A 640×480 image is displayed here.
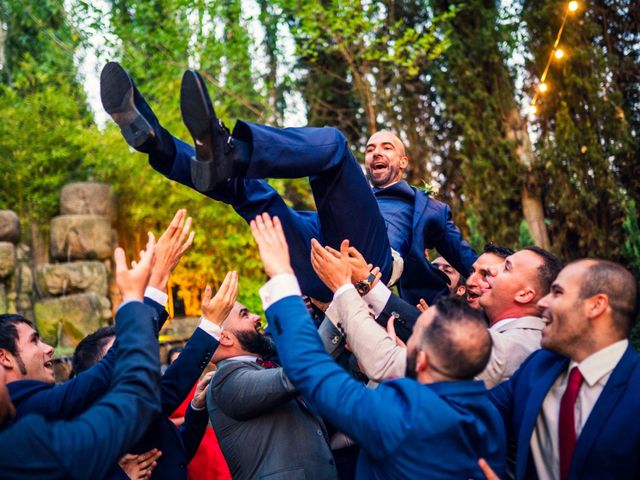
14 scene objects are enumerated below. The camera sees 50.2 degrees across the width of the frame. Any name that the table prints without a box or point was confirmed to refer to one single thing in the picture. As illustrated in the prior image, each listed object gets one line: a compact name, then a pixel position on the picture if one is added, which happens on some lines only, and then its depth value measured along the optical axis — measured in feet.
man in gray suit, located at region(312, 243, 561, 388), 7.66
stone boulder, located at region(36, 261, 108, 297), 47.03
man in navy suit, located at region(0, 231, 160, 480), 5.76
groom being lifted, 8.34
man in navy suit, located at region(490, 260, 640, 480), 6.86
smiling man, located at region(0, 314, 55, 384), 8.26
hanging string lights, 37.37
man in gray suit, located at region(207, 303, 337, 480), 9.26
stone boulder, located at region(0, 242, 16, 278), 40.73
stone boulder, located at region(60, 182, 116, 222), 51.01
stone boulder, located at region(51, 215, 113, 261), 49.49
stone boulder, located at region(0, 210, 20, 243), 41.91
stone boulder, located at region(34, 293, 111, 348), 44.06
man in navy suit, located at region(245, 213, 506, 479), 6.34
